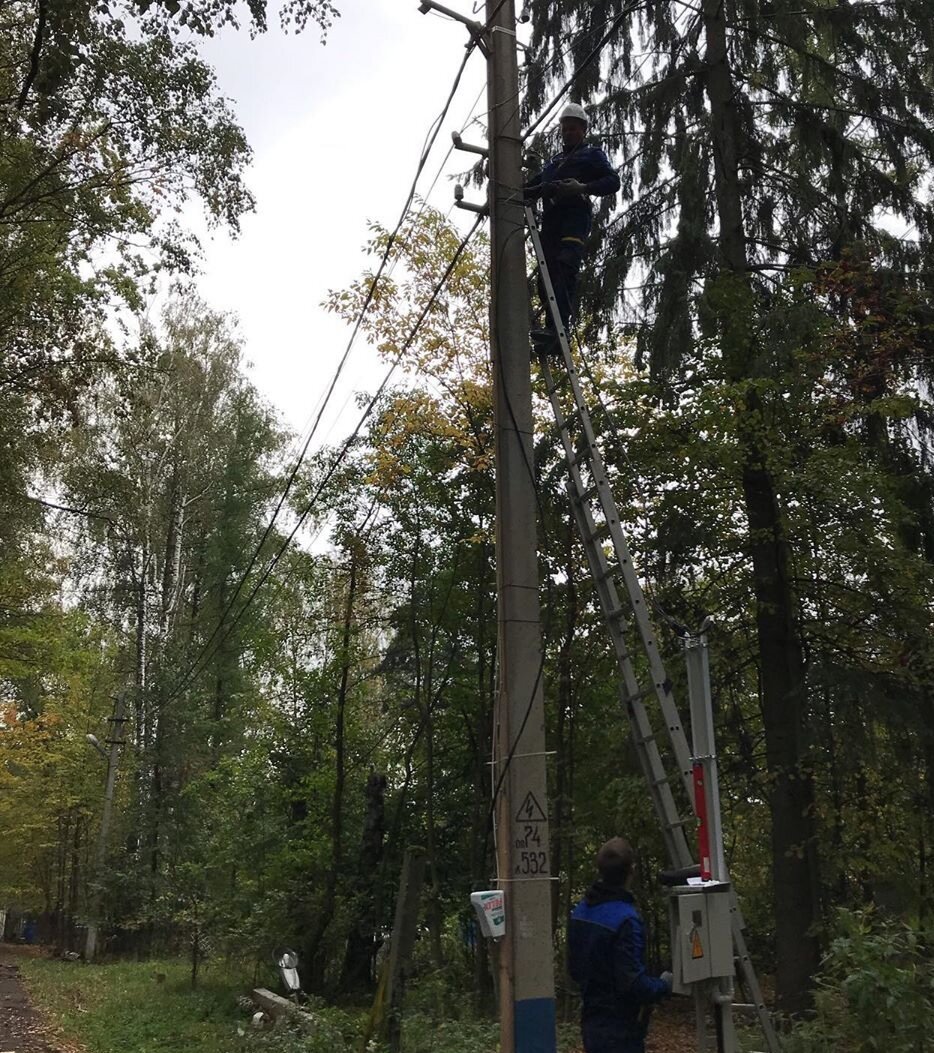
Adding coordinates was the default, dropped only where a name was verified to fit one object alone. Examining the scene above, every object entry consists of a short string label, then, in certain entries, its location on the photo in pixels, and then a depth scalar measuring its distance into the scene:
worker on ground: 4.30
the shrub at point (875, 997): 5.39
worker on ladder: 6.58
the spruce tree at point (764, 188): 10.69
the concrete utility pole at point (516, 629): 5.05
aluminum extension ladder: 4.84
